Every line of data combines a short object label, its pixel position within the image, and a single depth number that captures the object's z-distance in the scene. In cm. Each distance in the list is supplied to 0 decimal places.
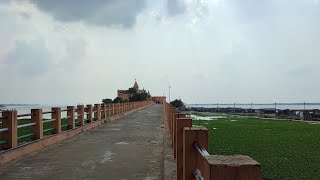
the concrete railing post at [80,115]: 1179
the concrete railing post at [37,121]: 759
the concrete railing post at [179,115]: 496
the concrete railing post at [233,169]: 130
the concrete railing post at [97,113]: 1468
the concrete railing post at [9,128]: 641
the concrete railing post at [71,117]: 1047
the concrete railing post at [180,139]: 350
